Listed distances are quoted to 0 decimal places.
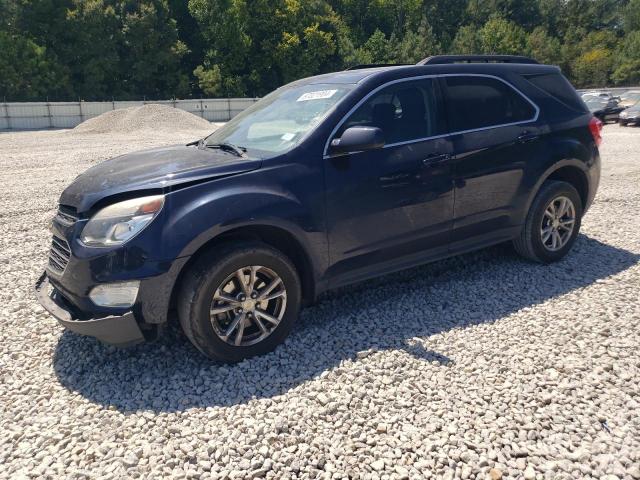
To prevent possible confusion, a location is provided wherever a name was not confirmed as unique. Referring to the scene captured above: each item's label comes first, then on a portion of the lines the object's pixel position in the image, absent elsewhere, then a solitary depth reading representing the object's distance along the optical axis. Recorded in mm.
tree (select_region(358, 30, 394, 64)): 68812
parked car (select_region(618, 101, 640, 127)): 22547
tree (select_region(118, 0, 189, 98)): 50906
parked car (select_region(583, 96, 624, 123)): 25078
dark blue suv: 3133
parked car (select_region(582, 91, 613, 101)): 26534
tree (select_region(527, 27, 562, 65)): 70438
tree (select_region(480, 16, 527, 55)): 70231
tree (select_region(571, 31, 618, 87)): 68188
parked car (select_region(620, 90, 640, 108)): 29453
